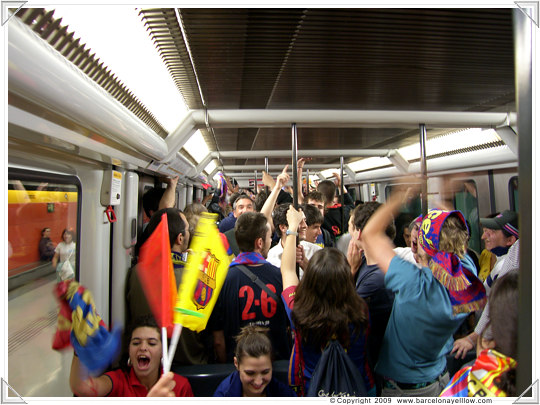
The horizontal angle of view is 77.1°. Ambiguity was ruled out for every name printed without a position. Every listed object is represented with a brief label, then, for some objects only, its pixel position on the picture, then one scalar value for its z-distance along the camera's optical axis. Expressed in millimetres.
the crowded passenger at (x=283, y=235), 2712
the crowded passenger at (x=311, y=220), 3119
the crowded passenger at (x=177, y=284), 2279
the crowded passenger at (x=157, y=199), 3674
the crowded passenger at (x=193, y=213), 3605
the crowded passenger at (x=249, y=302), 2137
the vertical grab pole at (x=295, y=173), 2135
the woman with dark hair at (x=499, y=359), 875
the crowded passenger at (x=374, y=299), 1872
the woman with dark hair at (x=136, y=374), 1564
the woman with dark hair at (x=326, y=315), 1581
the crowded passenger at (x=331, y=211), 4352
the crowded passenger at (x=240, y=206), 3941
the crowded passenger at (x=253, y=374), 1681
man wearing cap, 3232
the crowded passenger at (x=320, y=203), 3840
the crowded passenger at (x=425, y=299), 1469
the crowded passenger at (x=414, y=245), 2168
